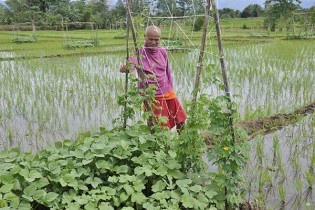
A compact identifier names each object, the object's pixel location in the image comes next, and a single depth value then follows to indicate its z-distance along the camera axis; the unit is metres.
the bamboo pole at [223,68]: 2.11
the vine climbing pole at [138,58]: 2.73
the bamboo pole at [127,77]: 2.87
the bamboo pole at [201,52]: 2.27
